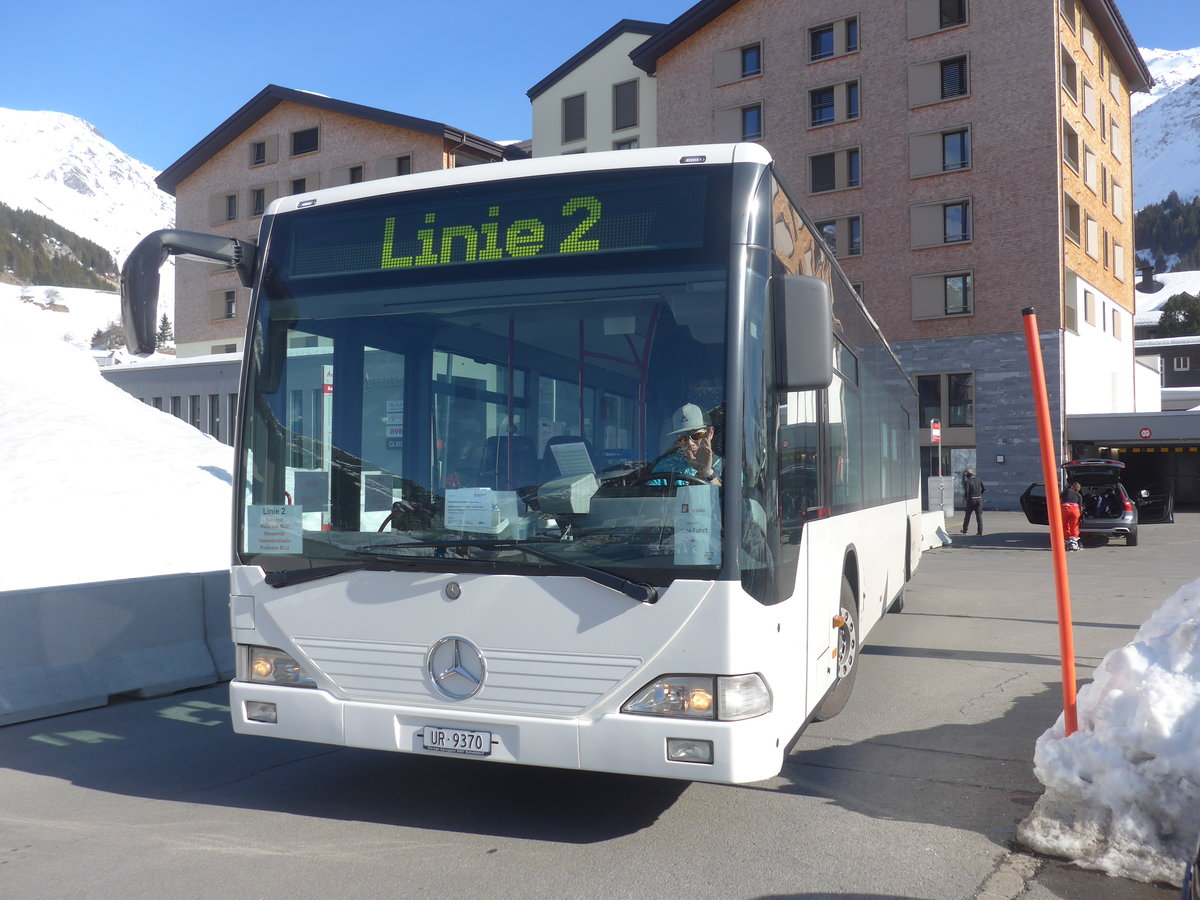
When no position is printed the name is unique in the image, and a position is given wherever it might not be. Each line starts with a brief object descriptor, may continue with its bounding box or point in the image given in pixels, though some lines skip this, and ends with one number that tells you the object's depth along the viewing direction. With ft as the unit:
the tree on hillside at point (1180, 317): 343.87
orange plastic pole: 16.67
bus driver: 15.25
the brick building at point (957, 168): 126.11
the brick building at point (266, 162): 160.97
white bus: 15.20
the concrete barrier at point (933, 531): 53.47
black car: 81.92
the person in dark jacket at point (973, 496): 91.97
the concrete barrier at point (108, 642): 25.18
